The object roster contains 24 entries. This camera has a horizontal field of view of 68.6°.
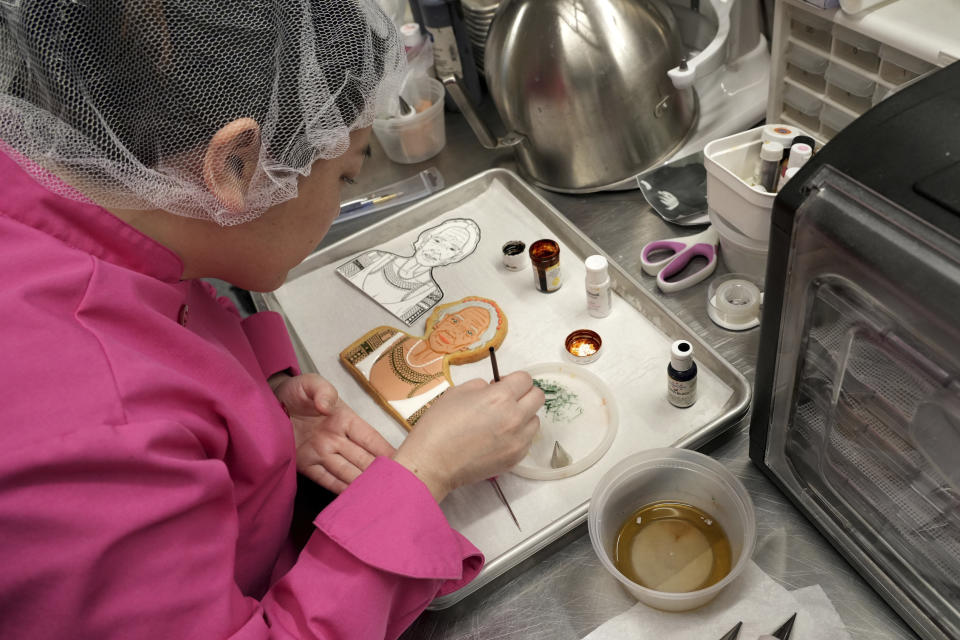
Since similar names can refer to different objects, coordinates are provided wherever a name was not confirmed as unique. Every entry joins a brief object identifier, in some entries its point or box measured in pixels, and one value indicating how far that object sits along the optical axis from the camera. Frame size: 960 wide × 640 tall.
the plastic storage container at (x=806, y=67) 0.97
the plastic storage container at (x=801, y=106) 1.01
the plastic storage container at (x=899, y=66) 0.83
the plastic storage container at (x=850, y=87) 0.91
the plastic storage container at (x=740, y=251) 0.91
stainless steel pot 1.09
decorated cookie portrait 0.96
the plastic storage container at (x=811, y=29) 0.93
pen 1.32
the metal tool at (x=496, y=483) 0.82
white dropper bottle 0.97
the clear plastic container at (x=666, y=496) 0.70
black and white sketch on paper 1.11
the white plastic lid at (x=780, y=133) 0.88
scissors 1.02
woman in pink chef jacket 0.48
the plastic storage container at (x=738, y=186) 0.85
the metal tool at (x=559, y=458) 0.84
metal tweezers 0.67
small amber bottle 1.05
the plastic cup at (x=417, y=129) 1.37
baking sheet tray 0.82
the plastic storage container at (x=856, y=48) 0.88
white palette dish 0.84
